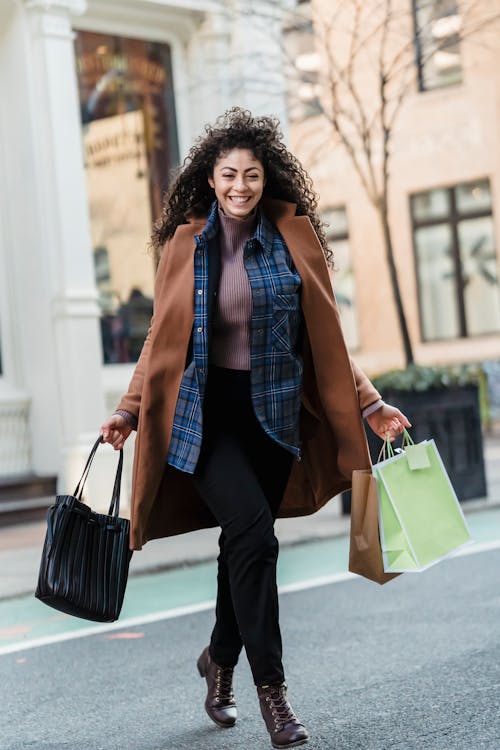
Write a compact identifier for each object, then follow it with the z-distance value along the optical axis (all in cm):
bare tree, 1238
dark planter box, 1091
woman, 400
